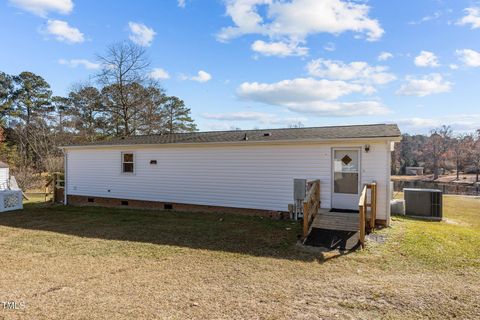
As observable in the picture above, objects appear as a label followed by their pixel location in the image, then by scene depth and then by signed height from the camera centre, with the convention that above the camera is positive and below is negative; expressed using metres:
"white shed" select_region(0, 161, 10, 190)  20.86 -0.81
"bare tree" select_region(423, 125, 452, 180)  47.67 +2.37
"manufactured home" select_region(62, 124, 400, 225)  8.77 -0.24
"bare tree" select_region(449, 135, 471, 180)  44.59 +1.72
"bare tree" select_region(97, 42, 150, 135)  25.31 +7.12
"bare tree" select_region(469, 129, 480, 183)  40.69 +1.03
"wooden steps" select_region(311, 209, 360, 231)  7.67 -1.51
